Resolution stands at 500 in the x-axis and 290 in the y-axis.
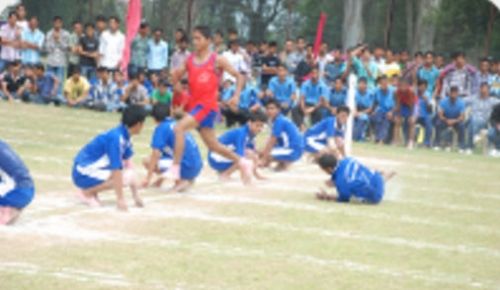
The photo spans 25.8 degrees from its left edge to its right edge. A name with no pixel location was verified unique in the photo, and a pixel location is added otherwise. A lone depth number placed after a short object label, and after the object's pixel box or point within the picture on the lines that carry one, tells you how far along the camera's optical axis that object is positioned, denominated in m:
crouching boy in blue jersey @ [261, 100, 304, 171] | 15.07
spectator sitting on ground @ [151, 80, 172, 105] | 22.78
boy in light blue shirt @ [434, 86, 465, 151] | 22.52
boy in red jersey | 12.19
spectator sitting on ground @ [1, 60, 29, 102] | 22.95
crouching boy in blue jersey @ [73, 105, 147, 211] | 9.99
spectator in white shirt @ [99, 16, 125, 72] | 23.70
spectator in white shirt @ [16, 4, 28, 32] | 24.12
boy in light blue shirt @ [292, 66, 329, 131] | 22.67
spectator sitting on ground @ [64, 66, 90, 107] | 23.23
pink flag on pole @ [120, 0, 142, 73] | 22.04
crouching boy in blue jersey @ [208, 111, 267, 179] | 13.38
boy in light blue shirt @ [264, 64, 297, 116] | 22.67
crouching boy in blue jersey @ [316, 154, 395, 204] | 11.43
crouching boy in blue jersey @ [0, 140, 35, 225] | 8.70
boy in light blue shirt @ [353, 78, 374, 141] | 22.52
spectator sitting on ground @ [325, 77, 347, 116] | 22.72
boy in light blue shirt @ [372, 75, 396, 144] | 22.64
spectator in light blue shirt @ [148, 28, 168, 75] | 24.11
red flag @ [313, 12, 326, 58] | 24.85
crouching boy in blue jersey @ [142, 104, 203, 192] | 11.90
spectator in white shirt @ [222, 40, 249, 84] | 23.77
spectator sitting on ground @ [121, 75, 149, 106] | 22.95
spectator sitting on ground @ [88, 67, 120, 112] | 23.41
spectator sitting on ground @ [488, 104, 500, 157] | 21.70
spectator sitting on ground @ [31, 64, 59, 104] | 23.67
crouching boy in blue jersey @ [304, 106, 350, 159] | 16.45
